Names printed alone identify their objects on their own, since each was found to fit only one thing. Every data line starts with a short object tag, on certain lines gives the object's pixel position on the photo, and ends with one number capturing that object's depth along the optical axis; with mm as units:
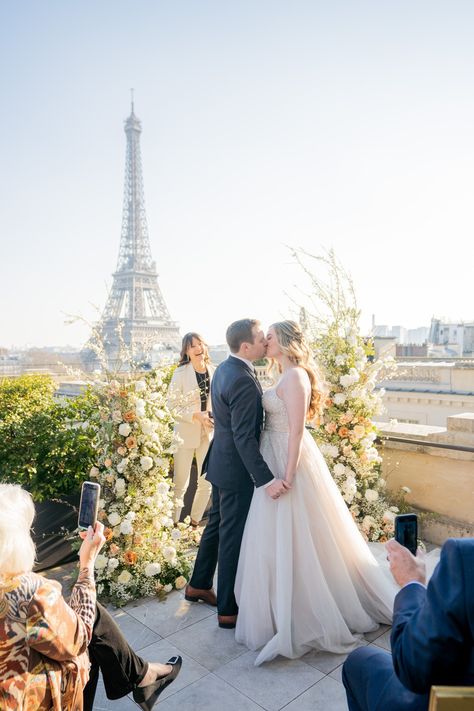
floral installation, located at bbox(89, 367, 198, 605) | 4246
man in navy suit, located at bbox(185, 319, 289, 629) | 3623
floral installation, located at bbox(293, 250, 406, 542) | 5109
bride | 3373
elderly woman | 1830
